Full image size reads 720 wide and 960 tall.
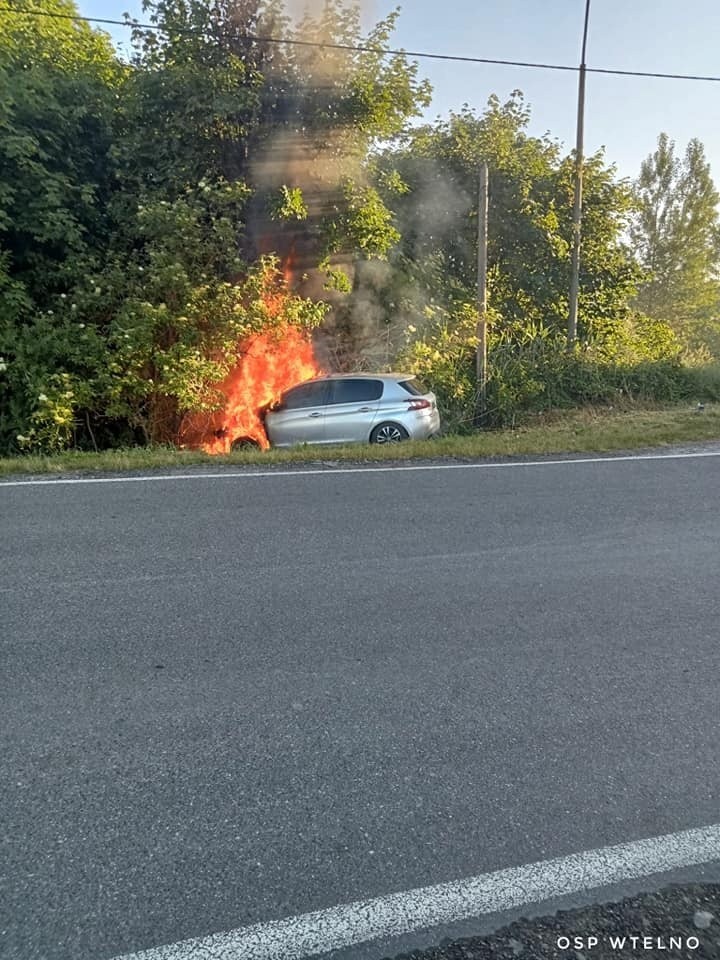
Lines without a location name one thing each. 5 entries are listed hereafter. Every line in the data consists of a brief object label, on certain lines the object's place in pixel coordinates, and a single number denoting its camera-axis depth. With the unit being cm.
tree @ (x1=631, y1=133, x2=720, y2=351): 3303
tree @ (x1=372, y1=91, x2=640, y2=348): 1786
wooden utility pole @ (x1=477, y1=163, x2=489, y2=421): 1359
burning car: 1111
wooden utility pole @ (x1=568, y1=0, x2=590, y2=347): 1741
